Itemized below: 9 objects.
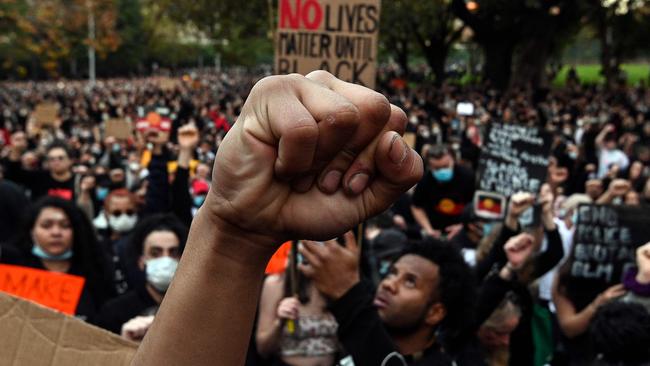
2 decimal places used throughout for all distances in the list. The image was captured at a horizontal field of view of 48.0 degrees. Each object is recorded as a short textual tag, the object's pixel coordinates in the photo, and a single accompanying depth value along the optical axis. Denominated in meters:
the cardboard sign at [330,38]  3.74
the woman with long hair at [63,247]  3.78
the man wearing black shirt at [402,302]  2.30
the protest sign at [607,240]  3.96
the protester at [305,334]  2.82
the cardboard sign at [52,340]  1.33
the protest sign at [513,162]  5.15
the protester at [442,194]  6.36
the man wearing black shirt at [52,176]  6.82
